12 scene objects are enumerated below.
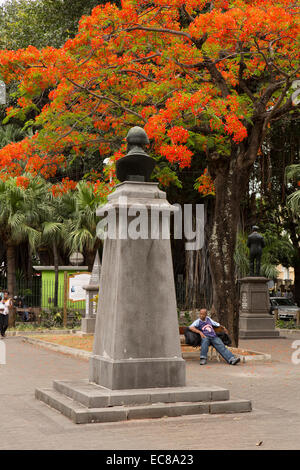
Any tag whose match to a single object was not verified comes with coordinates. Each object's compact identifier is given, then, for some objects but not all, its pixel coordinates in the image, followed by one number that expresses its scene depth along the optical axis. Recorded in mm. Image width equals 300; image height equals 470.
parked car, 30522
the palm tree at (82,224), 27094
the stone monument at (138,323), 7969
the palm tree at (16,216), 25469
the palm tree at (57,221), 27297
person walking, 21009
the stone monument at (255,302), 21844
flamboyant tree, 14062
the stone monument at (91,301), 20750
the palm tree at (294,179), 23141
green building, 24969
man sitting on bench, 13414
